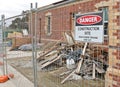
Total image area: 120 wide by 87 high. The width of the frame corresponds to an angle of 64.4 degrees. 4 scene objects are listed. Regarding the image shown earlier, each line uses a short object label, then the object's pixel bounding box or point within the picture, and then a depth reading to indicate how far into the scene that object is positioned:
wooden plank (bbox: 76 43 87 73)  2.59
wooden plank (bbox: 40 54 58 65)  3.95
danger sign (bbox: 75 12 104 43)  1.43
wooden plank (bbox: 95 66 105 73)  2.92
